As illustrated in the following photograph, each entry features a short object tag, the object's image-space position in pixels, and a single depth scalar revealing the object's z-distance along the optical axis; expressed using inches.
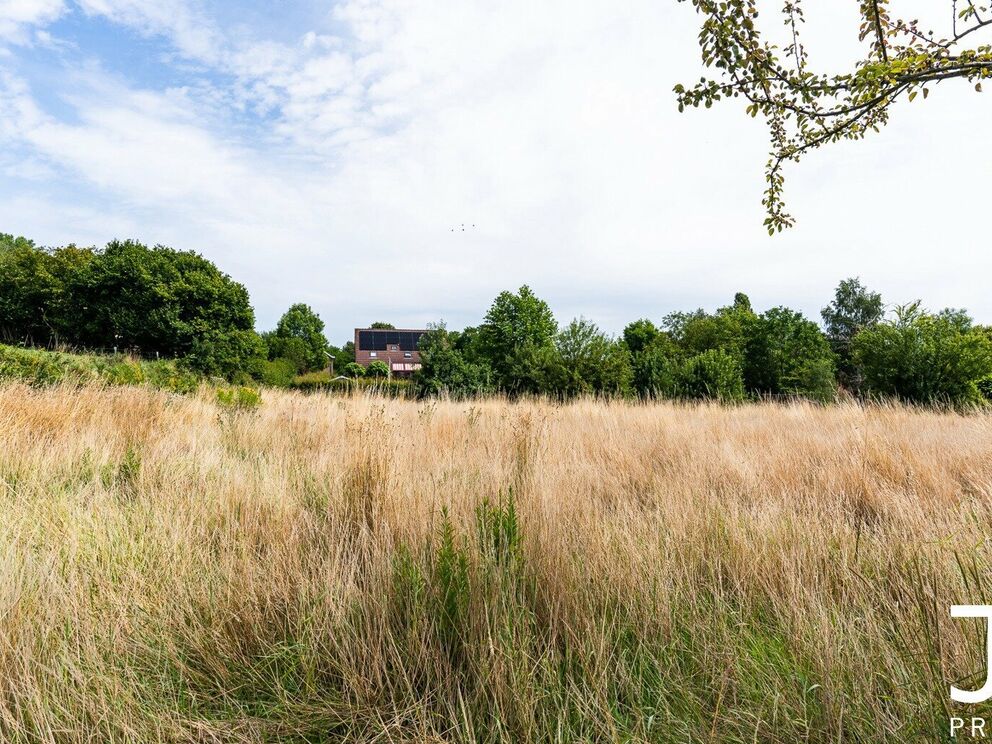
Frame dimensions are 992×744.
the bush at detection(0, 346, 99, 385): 293.3
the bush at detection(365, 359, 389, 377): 1527.1
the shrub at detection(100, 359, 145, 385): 346.3
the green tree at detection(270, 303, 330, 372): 2203.5
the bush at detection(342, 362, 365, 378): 1969.5
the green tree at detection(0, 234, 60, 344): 1197.7
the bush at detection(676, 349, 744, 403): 517.0
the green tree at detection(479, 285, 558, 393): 832.3
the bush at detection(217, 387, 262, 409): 308.2
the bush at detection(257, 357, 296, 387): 976.9
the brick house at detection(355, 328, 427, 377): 2760.8
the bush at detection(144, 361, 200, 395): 380.1
